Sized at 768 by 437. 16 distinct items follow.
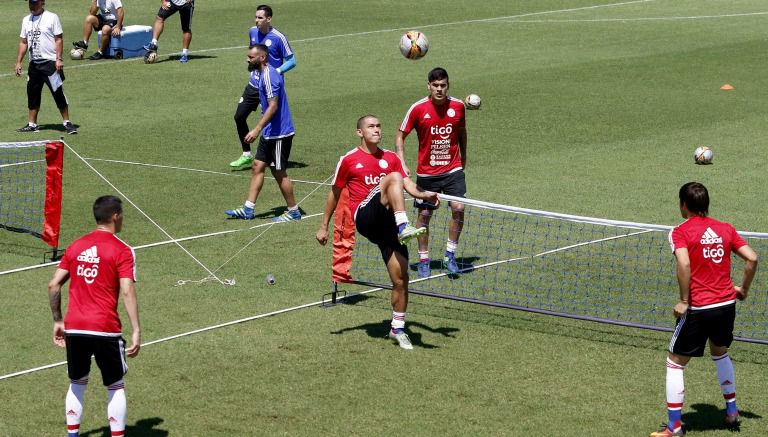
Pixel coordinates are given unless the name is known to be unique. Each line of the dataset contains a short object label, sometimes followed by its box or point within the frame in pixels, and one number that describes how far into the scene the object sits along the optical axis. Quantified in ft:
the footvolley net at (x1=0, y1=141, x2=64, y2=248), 51.96
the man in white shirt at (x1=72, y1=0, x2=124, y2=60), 104.94
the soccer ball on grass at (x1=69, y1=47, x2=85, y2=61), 106.93
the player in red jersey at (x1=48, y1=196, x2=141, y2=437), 31.42
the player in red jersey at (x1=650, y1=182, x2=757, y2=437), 33.14
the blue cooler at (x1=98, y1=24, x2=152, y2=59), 107.66
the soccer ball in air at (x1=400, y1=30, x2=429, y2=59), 71.56
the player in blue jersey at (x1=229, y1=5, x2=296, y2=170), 70.23
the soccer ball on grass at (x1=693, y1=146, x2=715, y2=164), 70.18
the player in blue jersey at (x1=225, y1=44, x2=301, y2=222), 58.59
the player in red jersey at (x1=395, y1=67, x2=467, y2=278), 50.60
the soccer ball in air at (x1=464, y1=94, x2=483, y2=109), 81.30
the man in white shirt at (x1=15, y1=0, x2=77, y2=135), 77.77
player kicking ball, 40.88
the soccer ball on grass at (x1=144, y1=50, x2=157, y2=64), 104.99
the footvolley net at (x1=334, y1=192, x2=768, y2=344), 45.14
